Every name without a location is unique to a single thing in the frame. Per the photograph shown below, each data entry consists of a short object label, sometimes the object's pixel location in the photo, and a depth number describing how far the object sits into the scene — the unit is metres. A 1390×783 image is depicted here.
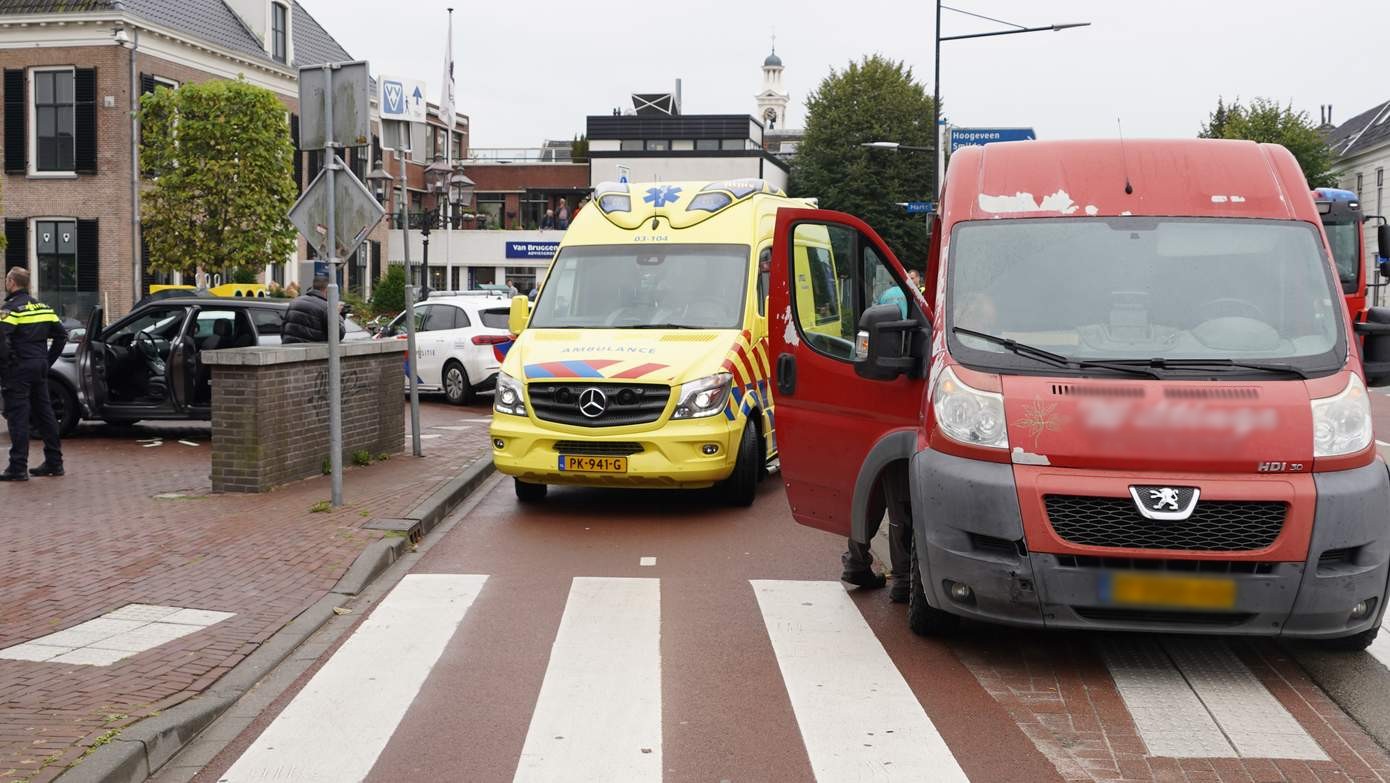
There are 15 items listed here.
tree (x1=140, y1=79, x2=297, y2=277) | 35.50
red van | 5.56
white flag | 27.66
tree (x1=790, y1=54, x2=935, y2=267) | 60.34
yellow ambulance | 10.13
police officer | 12.16
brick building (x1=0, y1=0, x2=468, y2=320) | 37.81
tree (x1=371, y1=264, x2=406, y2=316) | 38.12
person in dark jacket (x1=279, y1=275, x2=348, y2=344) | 14.11
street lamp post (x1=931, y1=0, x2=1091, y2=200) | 27.66
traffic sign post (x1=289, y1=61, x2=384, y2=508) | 10.44
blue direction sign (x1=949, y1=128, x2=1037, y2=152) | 25.58
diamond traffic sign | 10.83
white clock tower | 163.50
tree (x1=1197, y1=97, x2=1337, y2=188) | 56.84
